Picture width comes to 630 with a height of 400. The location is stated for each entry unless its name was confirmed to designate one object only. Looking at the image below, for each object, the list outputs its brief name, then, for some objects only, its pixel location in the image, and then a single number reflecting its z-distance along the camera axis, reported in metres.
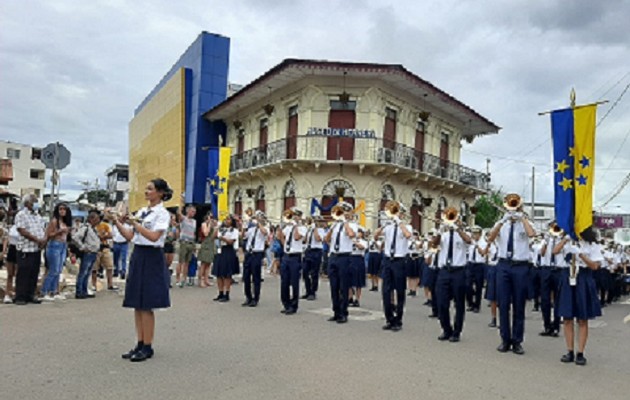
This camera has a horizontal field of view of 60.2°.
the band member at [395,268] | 8.91
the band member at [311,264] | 13.25
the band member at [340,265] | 9.60
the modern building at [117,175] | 92.57
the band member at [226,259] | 11.81
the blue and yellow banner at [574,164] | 7.52
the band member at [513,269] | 7.54
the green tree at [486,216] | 56.82
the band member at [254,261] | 11.09
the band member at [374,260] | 15.06
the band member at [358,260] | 9.98
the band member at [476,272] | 12.04
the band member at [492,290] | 9.82
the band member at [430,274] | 10.74
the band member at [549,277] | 9.34
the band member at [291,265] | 10.30
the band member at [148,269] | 6.12
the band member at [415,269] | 14.76
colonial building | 25.52
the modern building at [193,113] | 32.53
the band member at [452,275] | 8.15
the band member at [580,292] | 7.04
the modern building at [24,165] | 66.94
